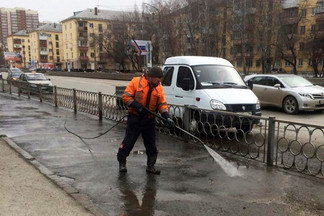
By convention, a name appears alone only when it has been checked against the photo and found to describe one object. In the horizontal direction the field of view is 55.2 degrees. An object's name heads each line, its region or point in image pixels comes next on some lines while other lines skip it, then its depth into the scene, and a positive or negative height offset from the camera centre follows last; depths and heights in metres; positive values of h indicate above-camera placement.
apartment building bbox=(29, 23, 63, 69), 106.94 +8.18
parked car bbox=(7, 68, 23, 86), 30.52 -0.57
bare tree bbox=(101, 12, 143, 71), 55.31 +5.99
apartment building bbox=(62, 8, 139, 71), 88.42 +9.38
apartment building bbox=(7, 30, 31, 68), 123.06 +9.36
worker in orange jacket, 4.78 -0.68
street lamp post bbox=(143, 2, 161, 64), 36.49 +5.12
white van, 7.50 -0.48
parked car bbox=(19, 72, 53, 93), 22.98 -0.80
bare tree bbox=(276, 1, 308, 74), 33.28 +4.10
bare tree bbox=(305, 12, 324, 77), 35.25 +2.65
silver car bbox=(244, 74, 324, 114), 11.54 -0.97
